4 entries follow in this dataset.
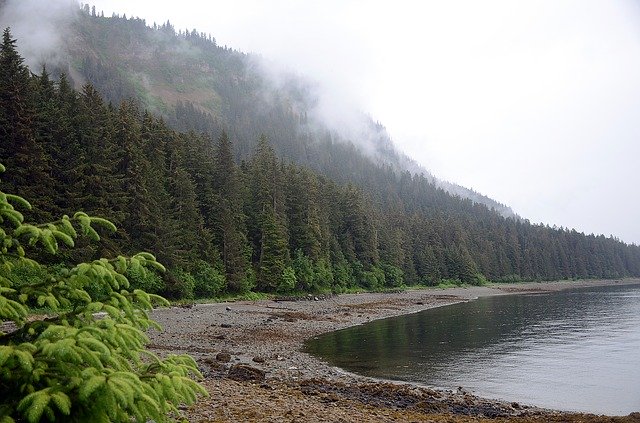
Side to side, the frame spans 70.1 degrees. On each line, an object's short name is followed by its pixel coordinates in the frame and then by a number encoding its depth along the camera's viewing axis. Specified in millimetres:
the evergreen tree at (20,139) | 34531
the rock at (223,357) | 21791
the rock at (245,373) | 18006
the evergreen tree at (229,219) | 57531
